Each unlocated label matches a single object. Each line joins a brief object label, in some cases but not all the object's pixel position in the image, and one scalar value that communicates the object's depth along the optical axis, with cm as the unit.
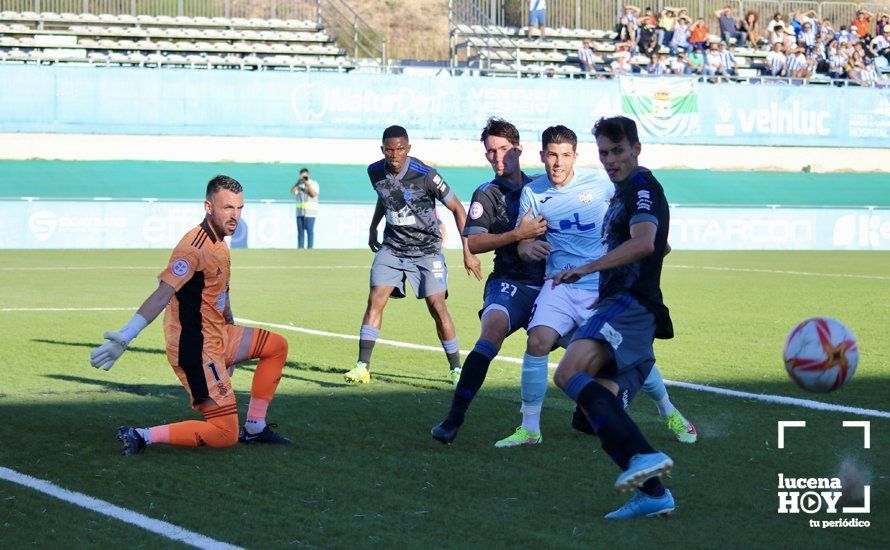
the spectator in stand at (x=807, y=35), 4250
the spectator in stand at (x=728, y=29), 4240
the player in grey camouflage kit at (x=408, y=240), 965
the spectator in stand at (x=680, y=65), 3934
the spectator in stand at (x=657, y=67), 3894
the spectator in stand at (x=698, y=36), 4053
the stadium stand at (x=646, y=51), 3944
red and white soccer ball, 561
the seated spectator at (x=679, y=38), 4053
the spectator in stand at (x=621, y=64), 3872
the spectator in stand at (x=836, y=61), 4184
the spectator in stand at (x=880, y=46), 4334
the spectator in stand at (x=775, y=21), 4208
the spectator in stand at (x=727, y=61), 4028
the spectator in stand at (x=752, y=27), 4288
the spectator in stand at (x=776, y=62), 4103
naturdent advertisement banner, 3331
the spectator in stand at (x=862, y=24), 4384
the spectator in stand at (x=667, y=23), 4094
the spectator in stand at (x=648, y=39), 4022
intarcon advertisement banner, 2791
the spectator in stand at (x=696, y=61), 3972
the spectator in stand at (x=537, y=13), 4122
